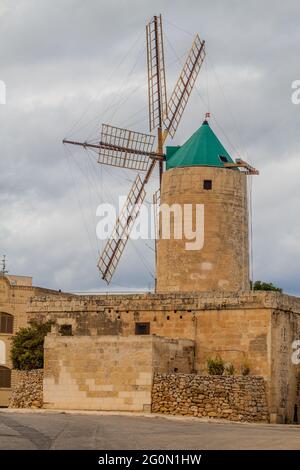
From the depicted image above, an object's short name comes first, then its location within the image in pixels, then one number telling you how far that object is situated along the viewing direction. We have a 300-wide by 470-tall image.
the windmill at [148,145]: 49.25
